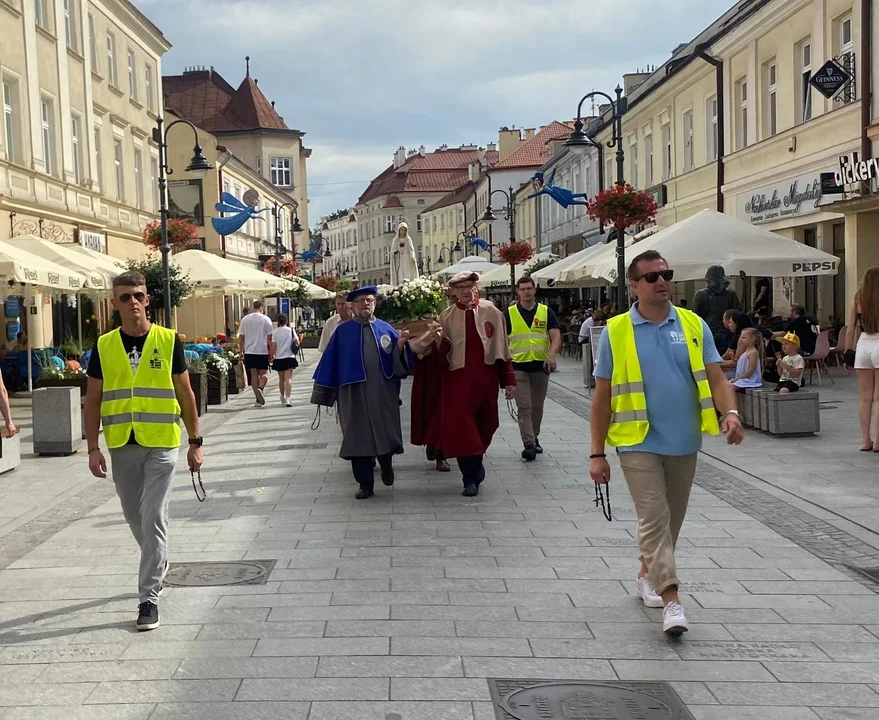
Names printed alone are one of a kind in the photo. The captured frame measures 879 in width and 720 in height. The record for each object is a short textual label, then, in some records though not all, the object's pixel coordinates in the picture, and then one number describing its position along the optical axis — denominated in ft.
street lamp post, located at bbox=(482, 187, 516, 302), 103.81
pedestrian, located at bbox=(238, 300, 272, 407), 57.00
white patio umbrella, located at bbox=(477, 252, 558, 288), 105.60
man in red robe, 28.25
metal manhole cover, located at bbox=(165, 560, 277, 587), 19.94
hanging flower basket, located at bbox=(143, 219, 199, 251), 70.74
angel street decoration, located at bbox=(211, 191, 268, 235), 81.25
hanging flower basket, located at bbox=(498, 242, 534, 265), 101.45
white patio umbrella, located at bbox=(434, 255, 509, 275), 105.51
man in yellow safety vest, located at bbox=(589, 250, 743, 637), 16.48
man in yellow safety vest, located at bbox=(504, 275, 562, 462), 34.32
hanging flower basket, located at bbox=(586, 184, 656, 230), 57.93
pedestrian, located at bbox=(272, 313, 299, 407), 57.98
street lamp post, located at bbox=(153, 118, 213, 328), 60.29
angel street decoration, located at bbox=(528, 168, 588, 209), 105.29
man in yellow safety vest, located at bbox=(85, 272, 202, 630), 17.79
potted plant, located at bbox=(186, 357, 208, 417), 51.26
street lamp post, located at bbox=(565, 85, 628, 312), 59.88
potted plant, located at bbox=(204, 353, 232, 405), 57.62
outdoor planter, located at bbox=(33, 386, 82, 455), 38.06
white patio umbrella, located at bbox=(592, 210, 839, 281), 48.11
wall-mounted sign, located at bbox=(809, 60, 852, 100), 62.59
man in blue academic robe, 27.99
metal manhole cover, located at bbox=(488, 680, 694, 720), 13.21
